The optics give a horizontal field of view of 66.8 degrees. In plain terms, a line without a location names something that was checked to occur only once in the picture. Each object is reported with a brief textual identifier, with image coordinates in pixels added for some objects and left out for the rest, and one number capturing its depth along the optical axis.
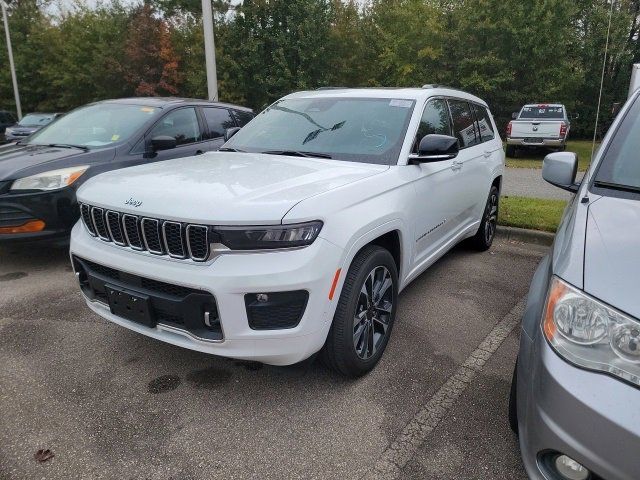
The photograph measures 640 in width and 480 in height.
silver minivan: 1.50
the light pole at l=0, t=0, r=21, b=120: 24.19
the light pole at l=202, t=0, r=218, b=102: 9.75
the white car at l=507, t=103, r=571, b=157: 15.77
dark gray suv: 4.43
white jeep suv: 2.31
